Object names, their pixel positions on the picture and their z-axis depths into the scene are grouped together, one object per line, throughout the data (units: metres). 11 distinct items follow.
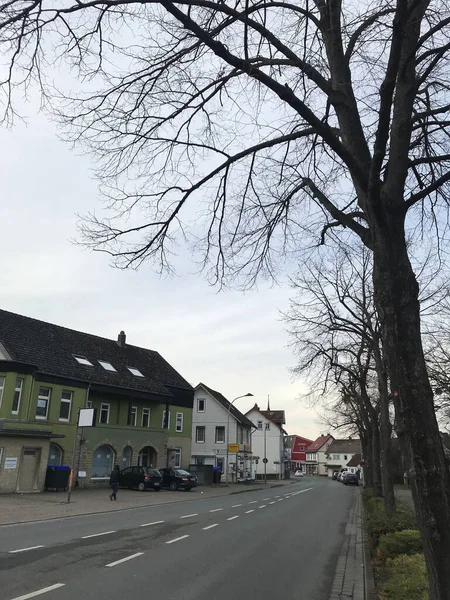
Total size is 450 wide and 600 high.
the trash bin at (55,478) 26.03
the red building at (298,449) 136.38
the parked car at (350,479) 64.95
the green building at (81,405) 25.73
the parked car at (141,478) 30.50
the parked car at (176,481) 33.19
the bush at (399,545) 7.78
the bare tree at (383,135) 4.16
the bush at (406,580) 5.32
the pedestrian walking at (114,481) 22.66
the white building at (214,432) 53.12
